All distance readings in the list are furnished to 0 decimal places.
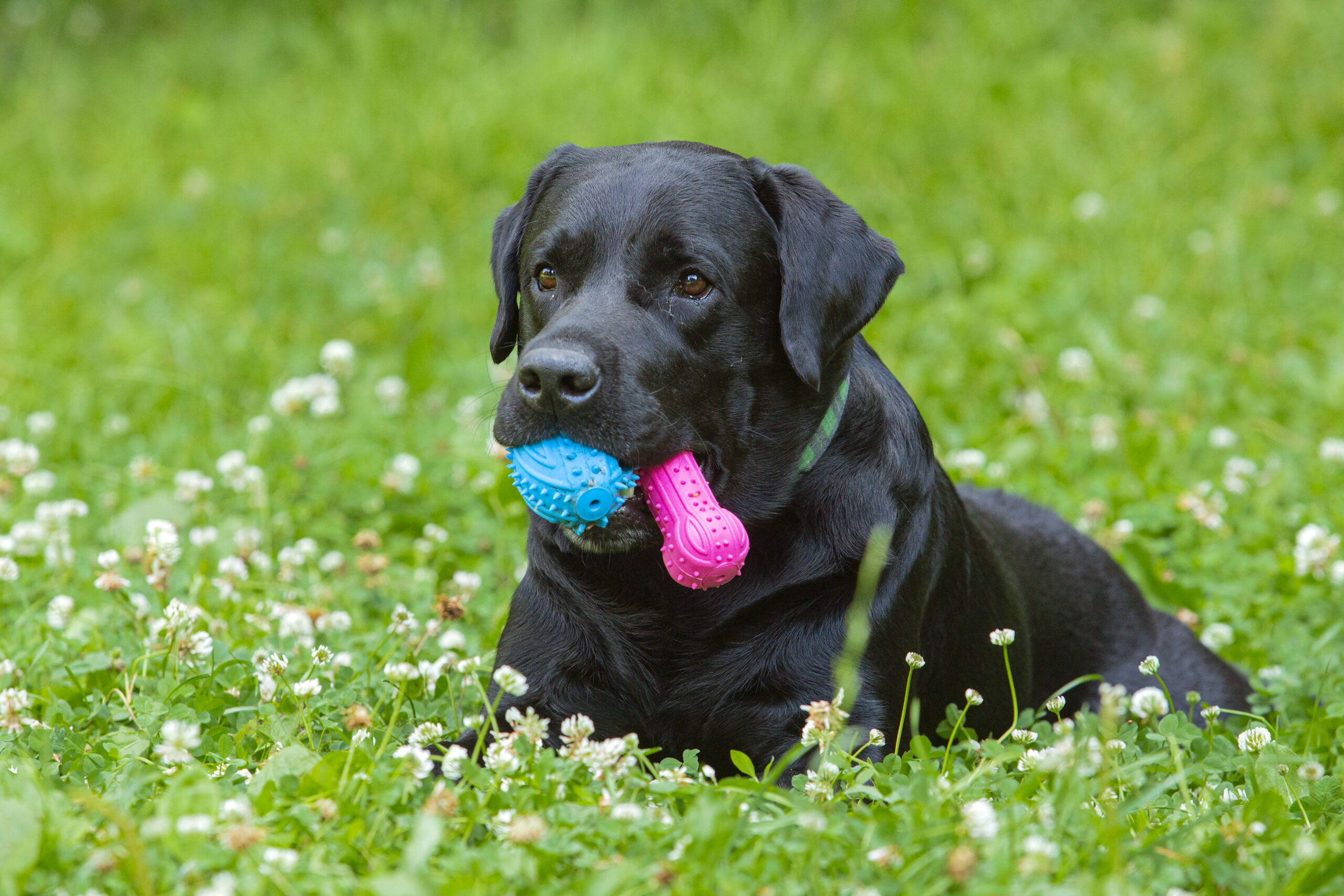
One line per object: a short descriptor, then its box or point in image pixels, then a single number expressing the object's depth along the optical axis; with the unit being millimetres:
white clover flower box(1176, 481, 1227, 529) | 4449
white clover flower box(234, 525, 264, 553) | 4164
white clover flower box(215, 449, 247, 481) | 4543
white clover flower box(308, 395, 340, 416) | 4840
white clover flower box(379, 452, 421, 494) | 4727
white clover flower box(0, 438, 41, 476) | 4344
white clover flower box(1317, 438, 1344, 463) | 5016
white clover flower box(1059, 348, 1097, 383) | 5762
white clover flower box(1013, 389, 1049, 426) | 5445
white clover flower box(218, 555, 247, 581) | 3805
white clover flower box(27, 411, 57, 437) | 5258
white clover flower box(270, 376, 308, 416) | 4879
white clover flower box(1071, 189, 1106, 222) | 7105
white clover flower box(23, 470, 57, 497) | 4398
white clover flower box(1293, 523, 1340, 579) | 4051
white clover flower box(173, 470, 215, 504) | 4246
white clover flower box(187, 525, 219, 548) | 4148
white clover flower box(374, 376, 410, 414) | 5617
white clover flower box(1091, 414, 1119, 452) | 5184
